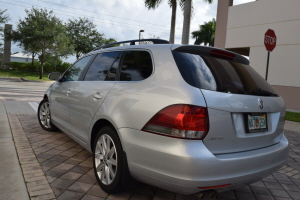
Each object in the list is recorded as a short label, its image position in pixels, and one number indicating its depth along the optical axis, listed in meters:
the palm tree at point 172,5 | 17.83
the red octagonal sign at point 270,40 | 7.59
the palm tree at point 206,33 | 49.59
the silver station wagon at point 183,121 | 2.12
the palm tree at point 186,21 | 14.63
